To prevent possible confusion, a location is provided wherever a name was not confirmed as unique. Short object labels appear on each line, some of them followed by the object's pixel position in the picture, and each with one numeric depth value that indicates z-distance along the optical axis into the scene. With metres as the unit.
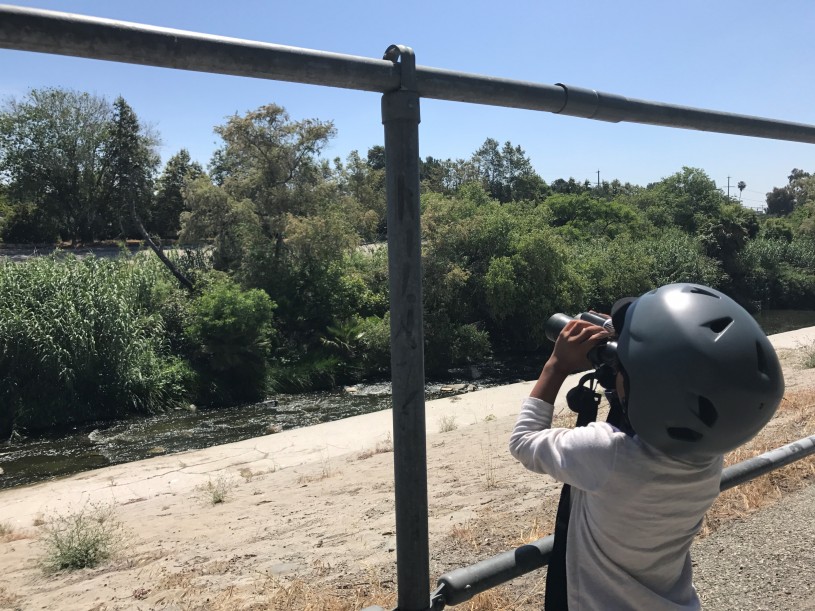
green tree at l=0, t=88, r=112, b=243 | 42.59
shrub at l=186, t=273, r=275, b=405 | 22.16
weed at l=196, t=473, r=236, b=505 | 8.73
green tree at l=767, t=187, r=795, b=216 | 107.94
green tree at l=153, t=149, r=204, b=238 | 49.66
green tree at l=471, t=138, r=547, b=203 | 69.75
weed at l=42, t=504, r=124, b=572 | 6.22
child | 1.62
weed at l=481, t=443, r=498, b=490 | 6.92
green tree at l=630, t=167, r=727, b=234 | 51.31
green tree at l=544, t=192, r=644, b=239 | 48.38
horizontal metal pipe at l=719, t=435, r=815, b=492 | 3.04
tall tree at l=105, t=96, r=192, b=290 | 30.42
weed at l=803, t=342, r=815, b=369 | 13.17
